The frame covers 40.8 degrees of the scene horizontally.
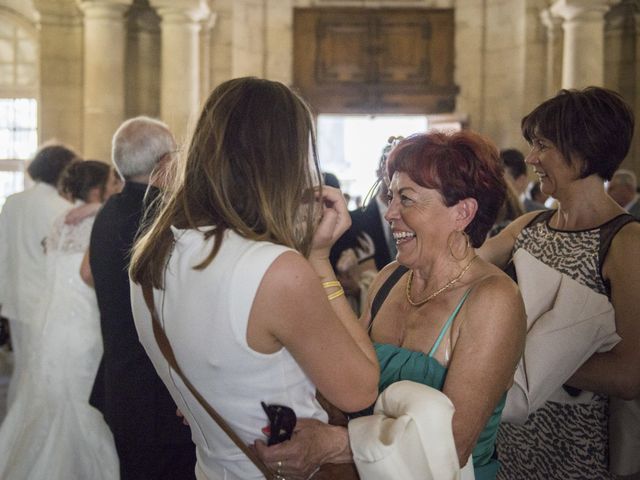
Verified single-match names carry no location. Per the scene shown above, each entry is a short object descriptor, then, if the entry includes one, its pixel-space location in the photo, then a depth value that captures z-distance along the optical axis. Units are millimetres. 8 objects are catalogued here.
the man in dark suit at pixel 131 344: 3537
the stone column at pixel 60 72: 10930
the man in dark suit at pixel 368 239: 5105
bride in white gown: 4562
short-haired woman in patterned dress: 2719
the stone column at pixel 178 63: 10672
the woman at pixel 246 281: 1743
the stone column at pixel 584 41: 10164
